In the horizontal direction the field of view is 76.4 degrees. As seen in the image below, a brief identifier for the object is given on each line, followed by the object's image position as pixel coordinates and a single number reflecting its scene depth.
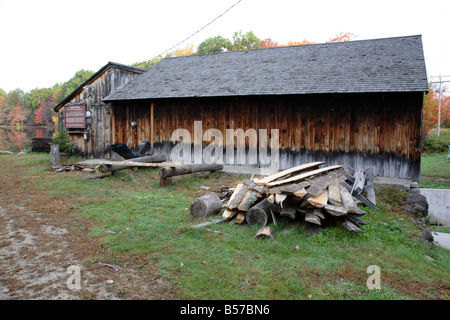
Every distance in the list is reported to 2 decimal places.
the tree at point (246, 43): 33.15
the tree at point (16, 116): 60.41
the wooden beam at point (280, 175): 5.27
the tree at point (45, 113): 55.50
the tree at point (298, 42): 30.53
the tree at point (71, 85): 51.66
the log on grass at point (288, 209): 5.05
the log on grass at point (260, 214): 5.33
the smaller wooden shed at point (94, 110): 14.95
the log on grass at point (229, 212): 5.68
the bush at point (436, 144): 22.45
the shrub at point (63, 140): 14.48
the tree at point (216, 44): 33.31
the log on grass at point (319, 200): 4.78
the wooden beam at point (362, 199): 6.71
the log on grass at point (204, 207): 6.01
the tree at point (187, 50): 38.66
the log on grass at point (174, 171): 8.79
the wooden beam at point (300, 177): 5.14
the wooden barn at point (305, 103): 9.52
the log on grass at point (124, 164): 9.61
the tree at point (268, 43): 35.22
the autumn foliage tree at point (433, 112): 28.24
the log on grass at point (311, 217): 4.79
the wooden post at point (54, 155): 13.09
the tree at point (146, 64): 39.37
